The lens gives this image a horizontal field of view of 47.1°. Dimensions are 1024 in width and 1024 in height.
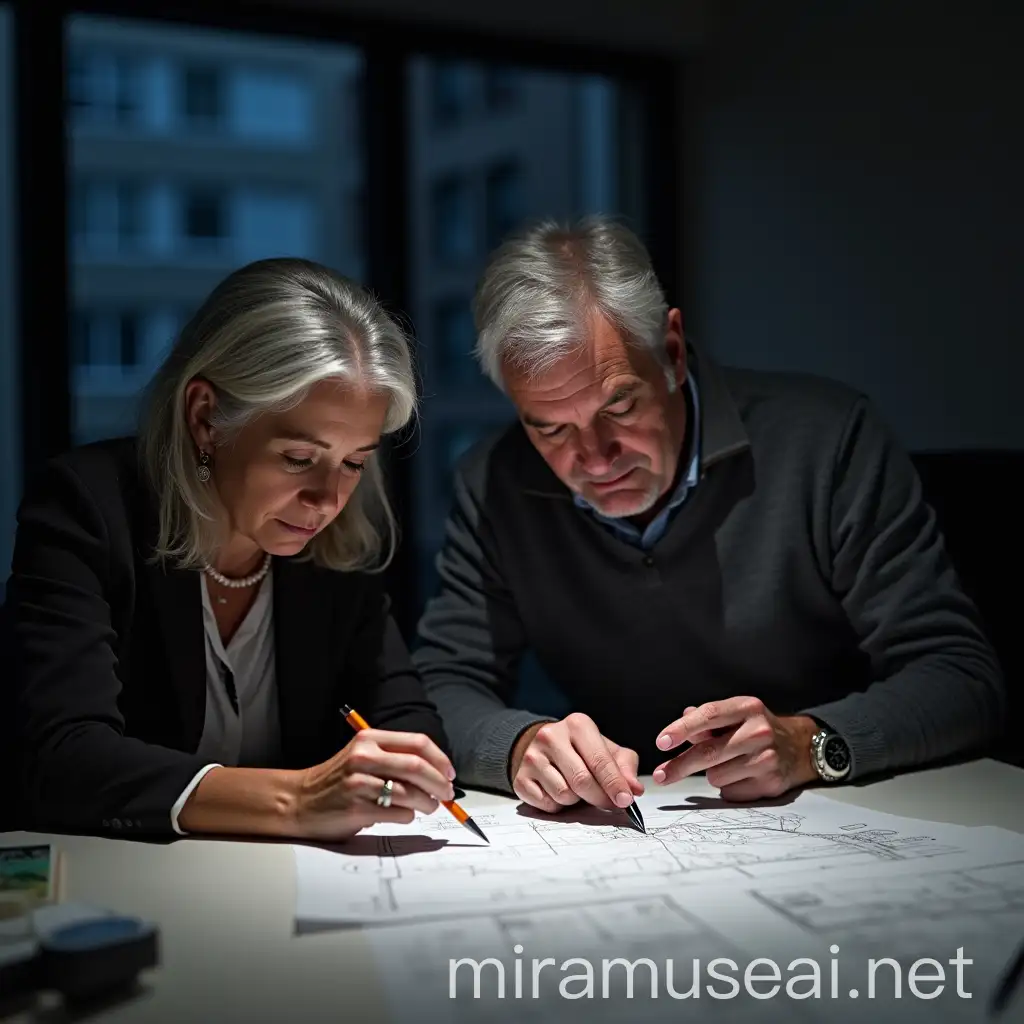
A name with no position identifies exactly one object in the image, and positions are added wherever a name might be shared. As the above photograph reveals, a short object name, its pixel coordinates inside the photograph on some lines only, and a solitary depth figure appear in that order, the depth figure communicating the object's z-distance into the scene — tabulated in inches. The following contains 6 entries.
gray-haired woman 50.0
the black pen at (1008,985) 33.1
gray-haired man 64.2
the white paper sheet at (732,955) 33.4
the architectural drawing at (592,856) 41.6
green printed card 42.4
